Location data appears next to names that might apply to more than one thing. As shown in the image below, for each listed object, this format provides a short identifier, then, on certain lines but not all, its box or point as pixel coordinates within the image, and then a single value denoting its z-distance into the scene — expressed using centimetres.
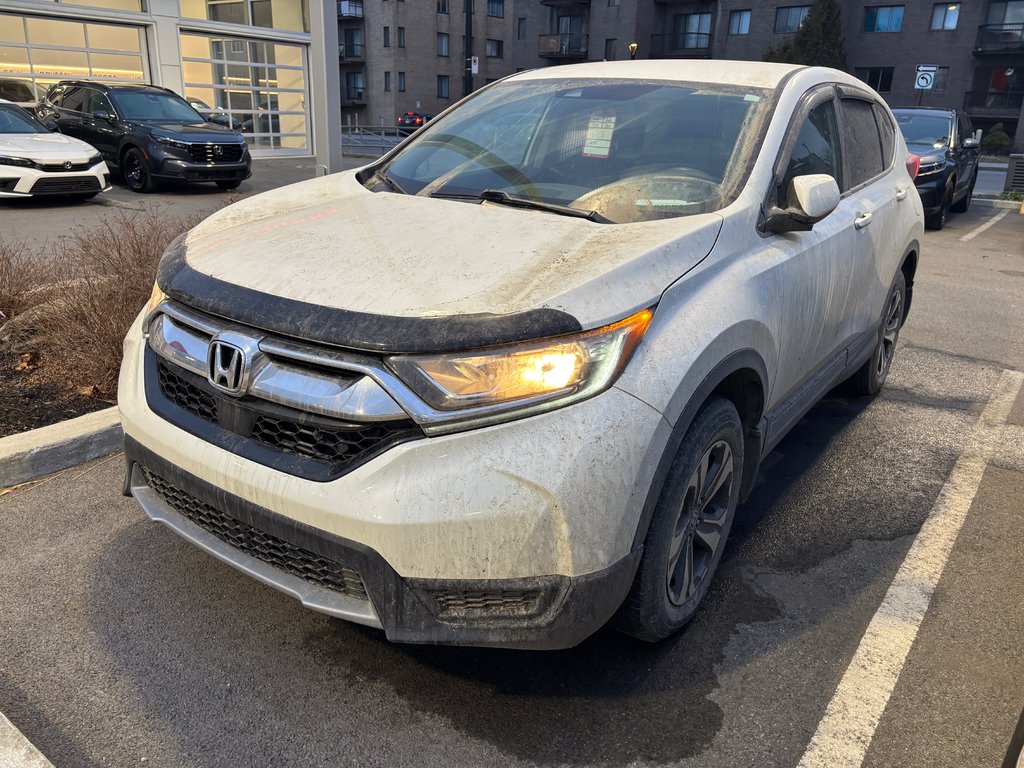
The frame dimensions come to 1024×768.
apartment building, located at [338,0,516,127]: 5712
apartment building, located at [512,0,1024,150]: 4325
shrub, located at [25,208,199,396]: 450
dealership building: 2006
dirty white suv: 211
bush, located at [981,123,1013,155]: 4125
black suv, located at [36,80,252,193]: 1388
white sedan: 1170
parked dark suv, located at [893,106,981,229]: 1247
